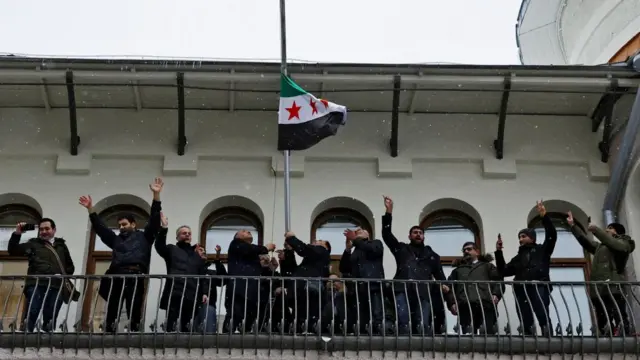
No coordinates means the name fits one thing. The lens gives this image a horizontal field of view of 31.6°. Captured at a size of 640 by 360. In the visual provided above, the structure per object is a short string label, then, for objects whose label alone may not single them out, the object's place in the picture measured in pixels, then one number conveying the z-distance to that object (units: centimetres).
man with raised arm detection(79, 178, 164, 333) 1199
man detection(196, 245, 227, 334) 1178
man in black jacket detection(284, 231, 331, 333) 1187
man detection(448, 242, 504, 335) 1213
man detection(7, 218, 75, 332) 1184
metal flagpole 1346
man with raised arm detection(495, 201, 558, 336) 1213
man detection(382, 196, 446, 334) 1192
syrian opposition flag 1348
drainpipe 1362
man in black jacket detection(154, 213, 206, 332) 1184
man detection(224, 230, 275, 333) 1176
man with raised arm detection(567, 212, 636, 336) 1213
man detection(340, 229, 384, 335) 1188
